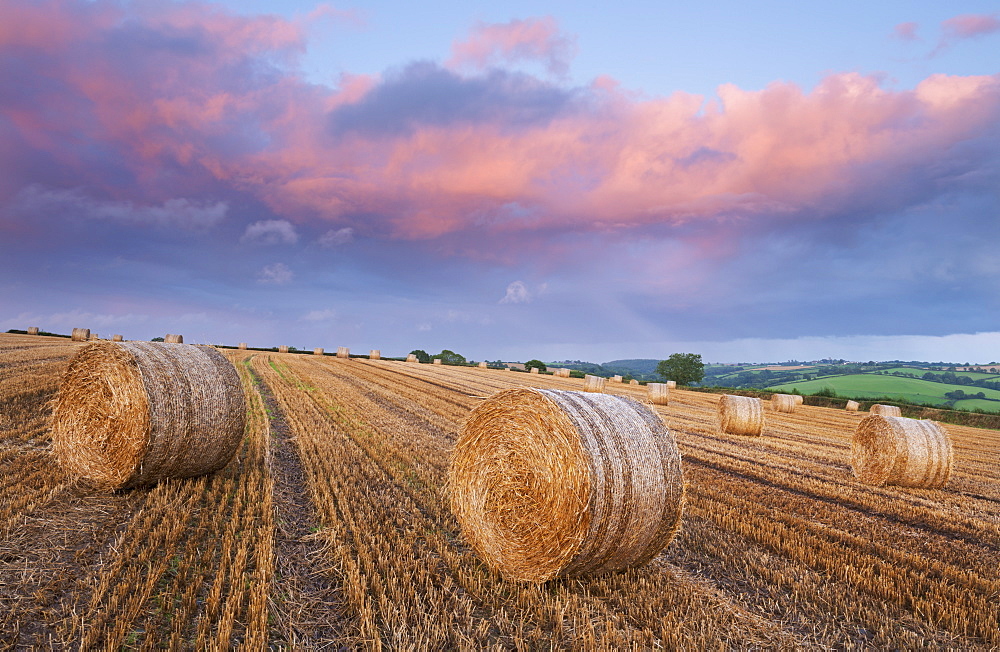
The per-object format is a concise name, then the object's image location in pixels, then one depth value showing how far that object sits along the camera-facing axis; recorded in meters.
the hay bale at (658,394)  23.07
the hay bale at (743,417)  14.27
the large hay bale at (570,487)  4.46
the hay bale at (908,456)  9.21
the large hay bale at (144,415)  6.57
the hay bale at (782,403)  24.50
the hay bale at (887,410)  23.82
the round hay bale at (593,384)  26.78
